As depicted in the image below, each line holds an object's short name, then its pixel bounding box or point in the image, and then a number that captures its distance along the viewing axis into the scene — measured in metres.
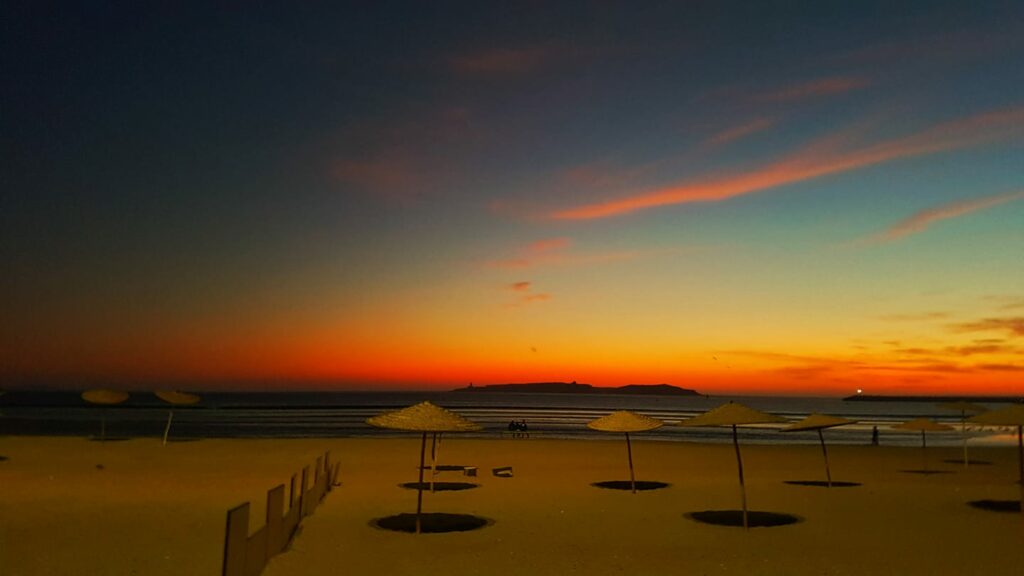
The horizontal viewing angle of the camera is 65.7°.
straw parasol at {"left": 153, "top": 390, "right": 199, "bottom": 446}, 32.06
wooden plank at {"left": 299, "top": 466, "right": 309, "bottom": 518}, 13.42
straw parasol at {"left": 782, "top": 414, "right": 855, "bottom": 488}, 18.14
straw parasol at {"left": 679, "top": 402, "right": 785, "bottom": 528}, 13.70
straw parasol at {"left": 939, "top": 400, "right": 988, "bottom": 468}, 28.95
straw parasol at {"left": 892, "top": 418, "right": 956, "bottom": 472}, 24.33
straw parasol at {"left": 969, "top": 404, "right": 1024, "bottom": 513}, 13.88
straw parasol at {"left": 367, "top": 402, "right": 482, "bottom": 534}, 12.91
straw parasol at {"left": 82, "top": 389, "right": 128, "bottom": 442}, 32.62
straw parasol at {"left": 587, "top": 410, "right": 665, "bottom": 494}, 17.31
